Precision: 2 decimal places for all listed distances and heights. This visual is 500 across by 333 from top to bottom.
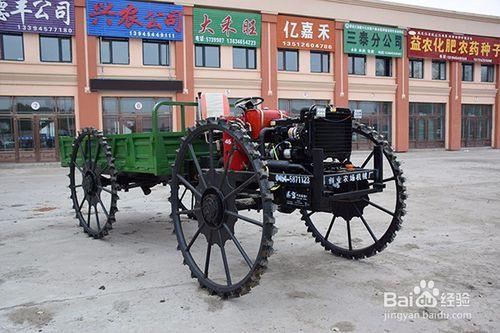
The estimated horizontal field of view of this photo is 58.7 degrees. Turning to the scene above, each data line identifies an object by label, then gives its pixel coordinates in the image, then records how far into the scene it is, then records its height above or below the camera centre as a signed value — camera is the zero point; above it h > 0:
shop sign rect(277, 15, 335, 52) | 26.62 +6.21
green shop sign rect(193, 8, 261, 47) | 24.50 +6.11
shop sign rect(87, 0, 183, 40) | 22.48 +6.13
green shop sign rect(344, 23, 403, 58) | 28.36 +6.11
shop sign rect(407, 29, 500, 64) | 30.50 +6.17
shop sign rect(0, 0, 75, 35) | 21.14 +5.94
